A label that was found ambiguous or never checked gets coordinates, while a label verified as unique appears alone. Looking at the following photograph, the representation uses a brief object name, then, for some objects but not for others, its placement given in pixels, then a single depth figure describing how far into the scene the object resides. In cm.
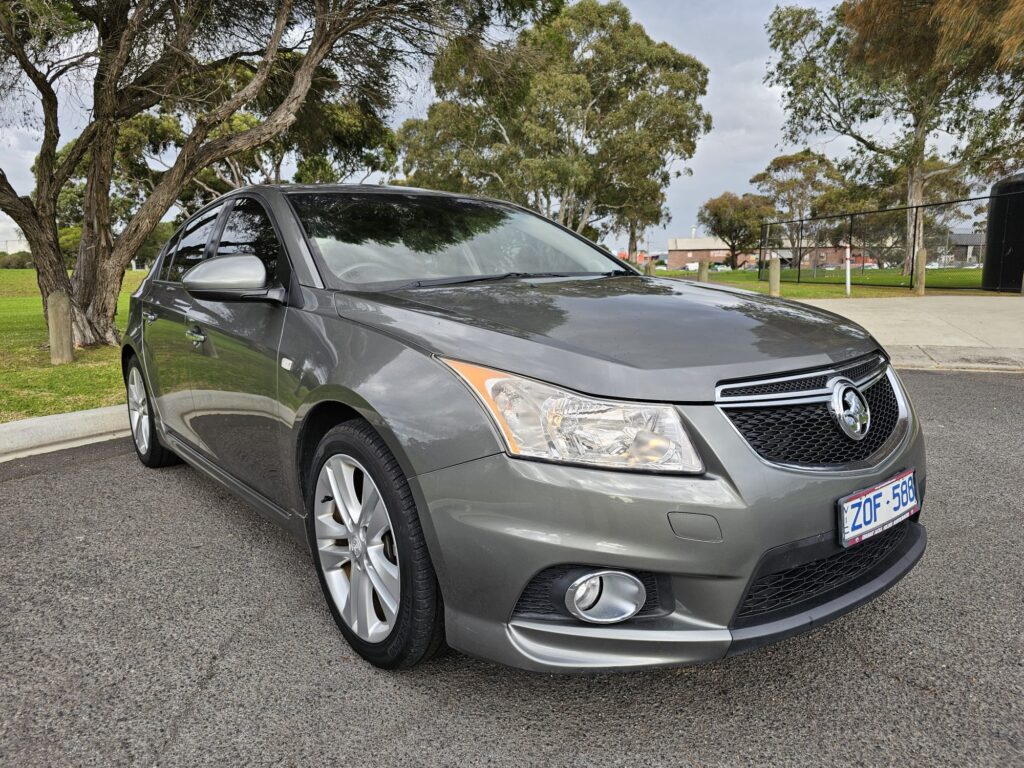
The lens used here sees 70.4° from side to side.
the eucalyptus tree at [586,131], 2950
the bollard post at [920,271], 1518
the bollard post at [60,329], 767
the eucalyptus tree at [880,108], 2723
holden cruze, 170
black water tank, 1596
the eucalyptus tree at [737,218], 5872
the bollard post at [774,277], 1391
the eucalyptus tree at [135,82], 876
